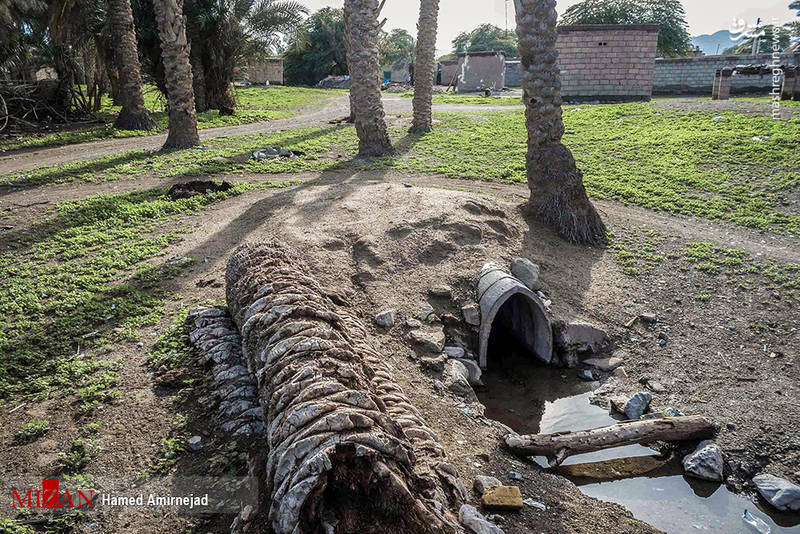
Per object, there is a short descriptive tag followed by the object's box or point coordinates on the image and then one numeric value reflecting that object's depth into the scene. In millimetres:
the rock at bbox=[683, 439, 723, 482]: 4350
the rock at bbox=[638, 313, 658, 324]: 6473
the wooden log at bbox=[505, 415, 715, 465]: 4301
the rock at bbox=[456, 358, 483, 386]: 5504
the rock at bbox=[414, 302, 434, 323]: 5795
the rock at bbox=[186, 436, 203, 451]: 3601
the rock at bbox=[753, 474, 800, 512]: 4012
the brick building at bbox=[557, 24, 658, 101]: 19875
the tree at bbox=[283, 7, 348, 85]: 41125
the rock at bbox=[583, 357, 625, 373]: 5926
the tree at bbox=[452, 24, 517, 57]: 57659
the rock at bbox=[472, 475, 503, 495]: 3602
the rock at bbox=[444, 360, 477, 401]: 5004
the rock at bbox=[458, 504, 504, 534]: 2974
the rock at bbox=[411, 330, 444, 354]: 5406
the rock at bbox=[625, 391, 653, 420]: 5117
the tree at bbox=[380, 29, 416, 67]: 39669
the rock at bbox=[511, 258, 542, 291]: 6652
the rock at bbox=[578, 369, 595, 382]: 5832
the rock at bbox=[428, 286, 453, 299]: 6195
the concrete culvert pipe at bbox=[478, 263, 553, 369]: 5770
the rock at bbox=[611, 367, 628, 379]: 5789
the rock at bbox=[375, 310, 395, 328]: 5555
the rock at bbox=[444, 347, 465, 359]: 5605
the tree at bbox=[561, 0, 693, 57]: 38188
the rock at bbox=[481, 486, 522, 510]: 3434
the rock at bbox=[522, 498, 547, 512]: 3564
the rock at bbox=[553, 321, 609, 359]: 6141
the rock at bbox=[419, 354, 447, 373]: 5171
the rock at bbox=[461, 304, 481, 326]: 6074
